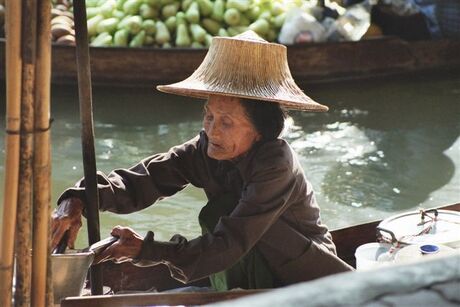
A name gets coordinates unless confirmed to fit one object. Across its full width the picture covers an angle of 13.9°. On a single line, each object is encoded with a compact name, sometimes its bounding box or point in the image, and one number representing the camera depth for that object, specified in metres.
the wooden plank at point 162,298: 4.07
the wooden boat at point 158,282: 4.09
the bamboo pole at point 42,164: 3.72
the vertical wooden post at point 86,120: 4.00
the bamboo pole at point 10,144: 3.69
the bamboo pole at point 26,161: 3.70
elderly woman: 4.23
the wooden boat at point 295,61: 9.13
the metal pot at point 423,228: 4.67
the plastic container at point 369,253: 4.67
